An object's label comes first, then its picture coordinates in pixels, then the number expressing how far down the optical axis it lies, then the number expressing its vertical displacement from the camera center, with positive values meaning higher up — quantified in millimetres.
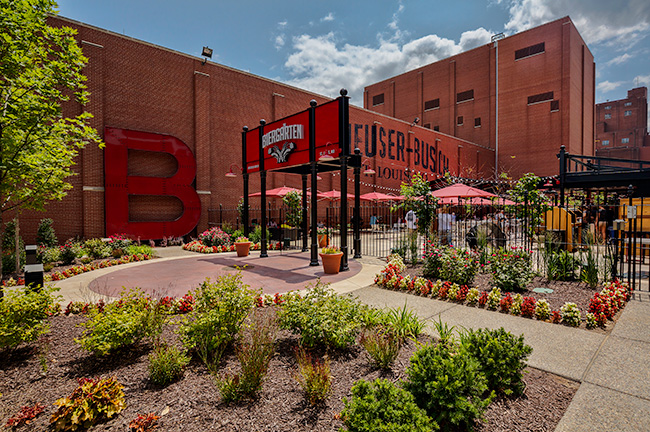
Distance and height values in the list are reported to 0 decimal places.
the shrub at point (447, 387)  2420 -1368
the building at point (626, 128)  61125 +16680
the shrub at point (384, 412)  2127 -1365
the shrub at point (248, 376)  2857 -1475
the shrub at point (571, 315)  4734 -1499
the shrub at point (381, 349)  3396 -1446
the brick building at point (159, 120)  15609 +5288
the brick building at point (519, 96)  33706 +13745
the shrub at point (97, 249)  12273 -1372
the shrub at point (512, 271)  6496 -1198
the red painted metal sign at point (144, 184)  15977 +1547
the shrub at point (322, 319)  3789 -1302
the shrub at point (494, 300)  5574 -1497
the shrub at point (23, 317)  3578 -1197
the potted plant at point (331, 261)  8945 -1316
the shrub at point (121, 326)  3506 -1275
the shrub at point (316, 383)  2797 -1483
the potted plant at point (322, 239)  14495 -1217
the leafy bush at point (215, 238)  15180 -1164
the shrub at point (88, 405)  2508 -1552
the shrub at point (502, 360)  2949 -1369
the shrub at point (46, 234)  13121 -825
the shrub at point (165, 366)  3122 -1487
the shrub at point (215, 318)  3574 -1199
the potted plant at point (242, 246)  12492 -1264
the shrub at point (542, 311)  4977 -1503
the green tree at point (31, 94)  4484 +1796
